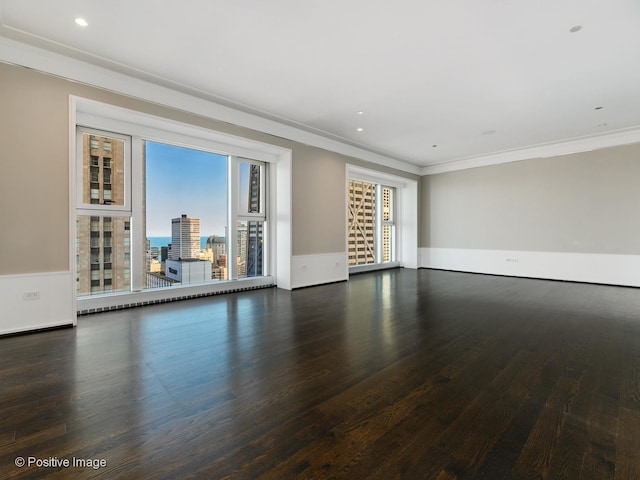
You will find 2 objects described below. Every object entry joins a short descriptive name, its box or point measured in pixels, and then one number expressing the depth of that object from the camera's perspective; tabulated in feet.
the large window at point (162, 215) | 14.21
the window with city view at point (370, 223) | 28.22
